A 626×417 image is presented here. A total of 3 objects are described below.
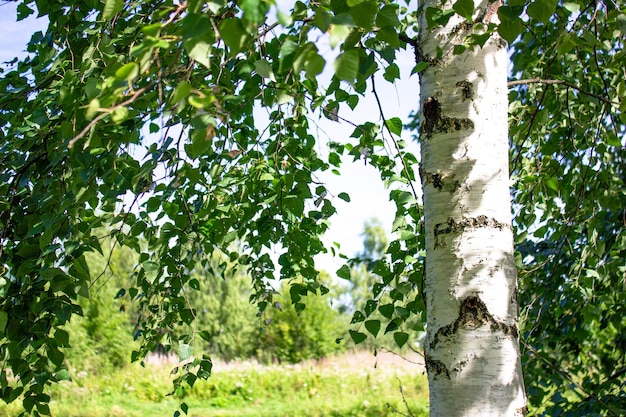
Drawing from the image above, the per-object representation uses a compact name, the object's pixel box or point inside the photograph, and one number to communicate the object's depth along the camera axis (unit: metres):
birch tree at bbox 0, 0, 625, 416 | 1.23
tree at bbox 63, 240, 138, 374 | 11.50
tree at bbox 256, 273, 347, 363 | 14.90
